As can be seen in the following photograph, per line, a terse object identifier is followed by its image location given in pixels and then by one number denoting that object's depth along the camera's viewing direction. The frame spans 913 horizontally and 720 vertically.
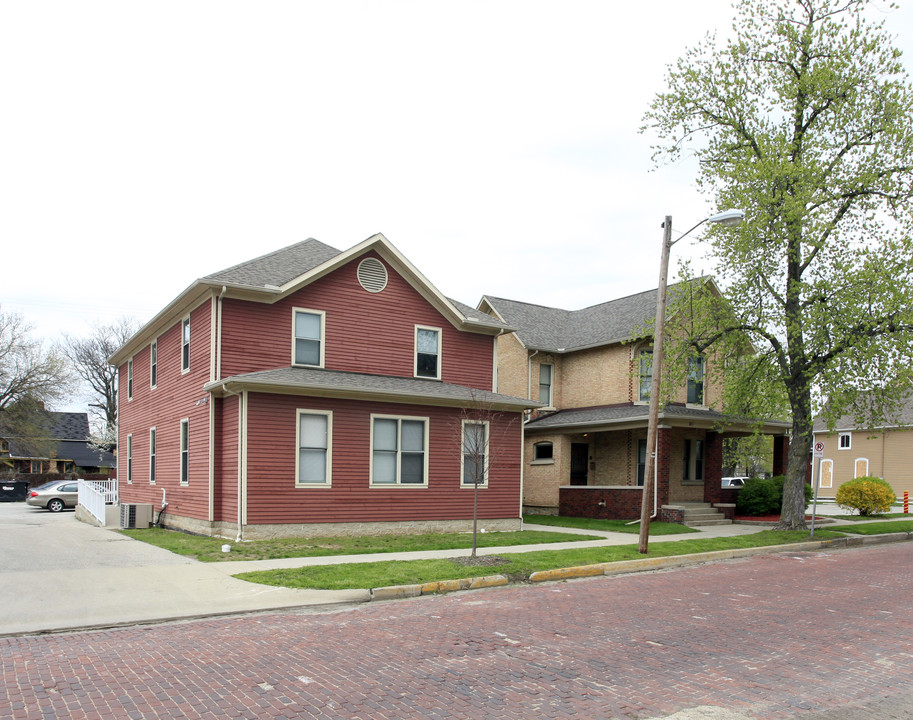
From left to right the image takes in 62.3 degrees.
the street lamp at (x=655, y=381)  16.42
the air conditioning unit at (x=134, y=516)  22.61
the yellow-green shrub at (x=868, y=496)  29.58
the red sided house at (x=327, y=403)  18.28
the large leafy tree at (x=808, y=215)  19.77
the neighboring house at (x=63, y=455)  64.31
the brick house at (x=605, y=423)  25.75
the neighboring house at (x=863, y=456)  48.12
